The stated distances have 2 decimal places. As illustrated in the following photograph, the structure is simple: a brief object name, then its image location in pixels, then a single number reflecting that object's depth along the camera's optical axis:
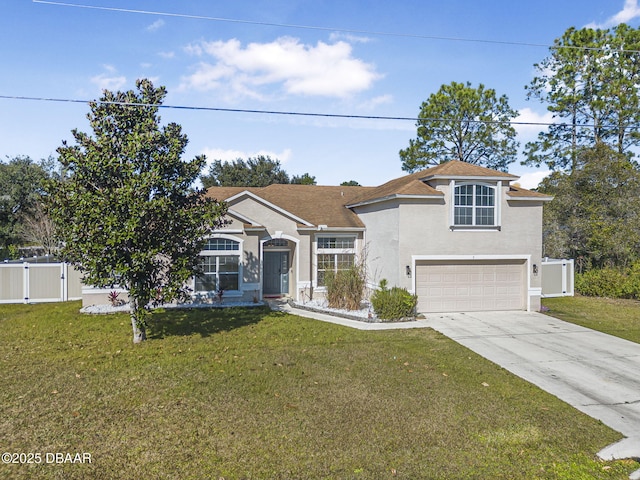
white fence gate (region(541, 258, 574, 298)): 18.09
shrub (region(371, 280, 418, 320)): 12.97
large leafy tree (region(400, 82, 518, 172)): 33.91
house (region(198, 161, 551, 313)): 14.12
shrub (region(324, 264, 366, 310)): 14.27
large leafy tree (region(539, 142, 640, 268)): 19.39
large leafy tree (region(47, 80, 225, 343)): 8.88
